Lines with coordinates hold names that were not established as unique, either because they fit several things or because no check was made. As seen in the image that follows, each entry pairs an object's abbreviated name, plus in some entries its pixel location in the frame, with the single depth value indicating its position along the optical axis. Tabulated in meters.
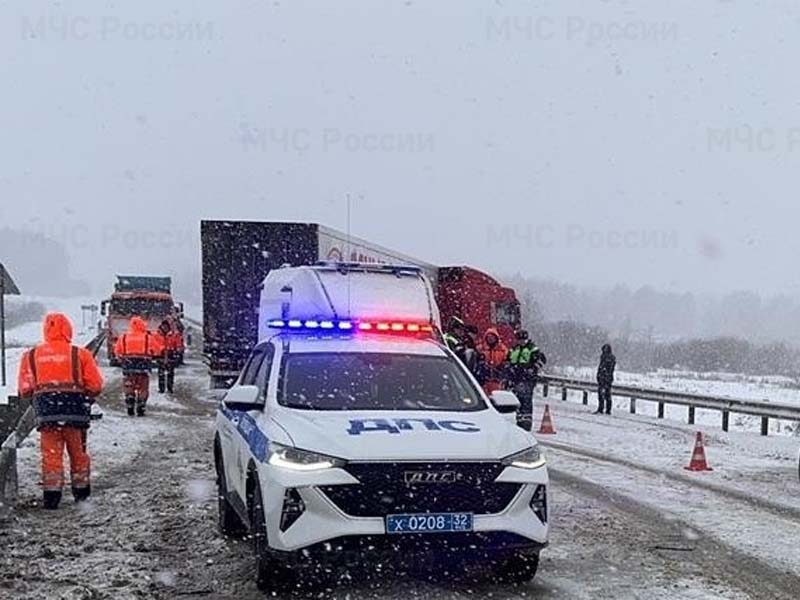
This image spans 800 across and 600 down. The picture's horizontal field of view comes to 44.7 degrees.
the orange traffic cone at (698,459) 12.81
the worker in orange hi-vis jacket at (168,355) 21.19
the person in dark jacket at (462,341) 15.12
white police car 5.85
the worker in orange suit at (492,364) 16.47
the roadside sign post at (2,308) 16.56
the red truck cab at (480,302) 26.41
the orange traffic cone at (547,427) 17.22
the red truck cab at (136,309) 31.64
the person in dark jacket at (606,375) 22.83
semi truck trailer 17.16
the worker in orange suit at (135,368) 17.16
